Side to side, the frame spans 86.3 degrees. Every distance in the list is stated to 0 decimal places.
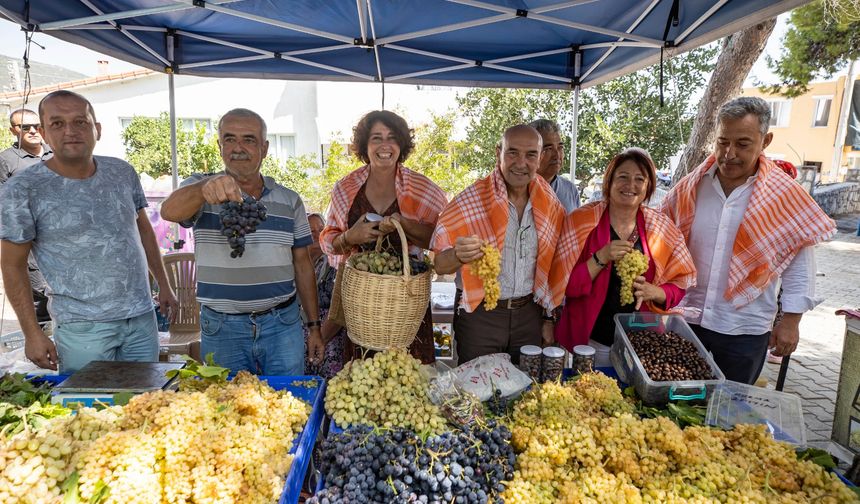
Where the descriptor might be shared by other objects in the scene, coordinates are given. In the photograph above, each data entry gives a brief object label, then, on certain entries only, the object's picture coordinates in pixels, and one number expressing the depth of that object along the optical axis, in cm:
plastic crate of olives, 199
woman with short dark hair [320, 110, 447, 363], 288
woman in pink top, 256
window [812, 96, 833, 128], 2523
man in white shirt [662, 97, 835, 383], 254
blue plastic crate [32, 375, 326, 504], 156
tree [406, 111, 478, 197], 1026
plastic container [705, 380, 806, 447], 186
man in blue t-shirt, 248
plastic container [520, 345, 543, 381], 214
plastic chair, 451
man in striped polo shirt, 253
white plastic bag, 196
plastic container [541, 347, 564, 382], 210
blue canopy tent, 309
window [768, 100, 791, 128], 2700
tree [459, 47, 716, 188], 1012
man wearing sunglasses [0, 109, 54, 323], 451
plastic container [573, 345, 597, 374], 218
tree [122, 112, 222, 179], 1510
